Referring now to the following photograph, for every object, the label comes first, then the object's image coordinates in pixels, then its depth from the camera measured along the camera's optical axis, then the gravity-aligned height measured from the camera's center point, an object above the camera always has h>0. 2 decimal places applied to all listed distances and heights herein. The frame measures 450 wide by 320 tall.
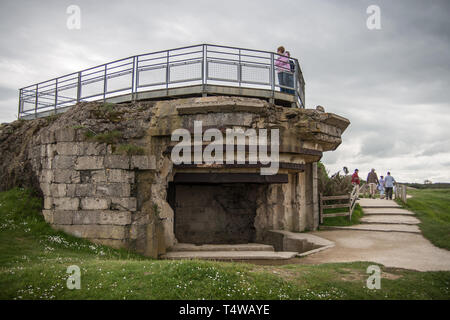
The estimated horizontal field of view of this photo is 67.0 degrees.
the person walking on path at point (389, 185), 19.59 +0.53
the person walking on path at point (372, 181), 21.72 +0.85
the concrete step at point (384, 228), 11.59 -1.19
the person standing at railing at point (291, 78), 10.75 +3.66
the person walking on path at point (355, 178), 17.58 +0.83
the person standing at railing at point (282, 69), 10.34 +3.81
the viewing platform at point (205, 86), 9.50 +3.19
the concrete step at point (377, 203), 16.50 -0.46
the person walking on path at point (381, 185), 21.61 +0.57
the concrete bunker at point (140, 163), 8.70 +0.81
